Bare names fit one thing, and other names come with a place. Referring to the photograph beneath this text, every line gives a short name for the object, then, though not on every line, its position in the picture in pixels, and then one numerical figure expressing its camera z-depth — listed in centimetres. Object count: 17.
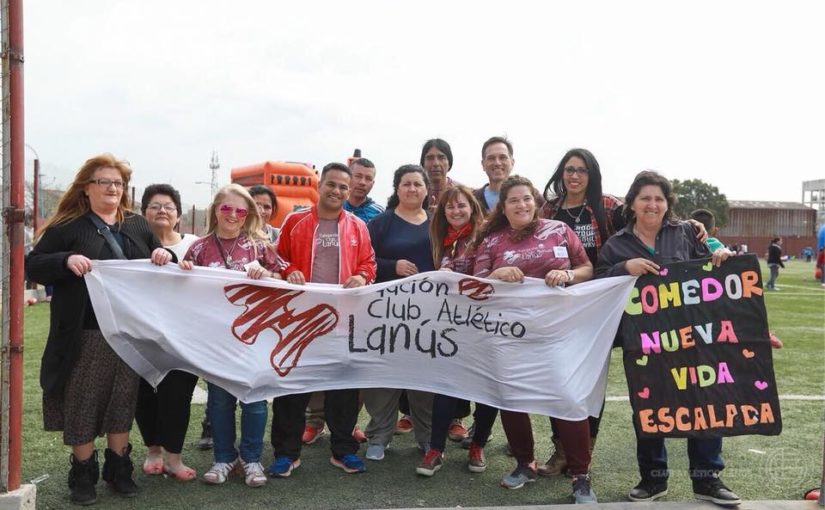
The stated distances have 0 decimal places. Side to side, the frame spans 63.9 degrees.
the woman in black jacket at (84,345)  362
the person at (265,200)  581
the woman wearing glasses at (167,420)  406
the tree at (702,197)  7544
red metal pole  323
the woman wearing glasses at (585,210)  434
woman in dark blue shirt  459
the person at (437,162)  547
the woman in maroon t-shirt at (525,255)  399
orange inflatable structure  1480
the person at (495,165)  525
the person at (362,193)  538
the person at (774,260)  2069
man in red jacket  435
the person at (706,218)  720
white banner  394
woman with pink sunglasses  404
